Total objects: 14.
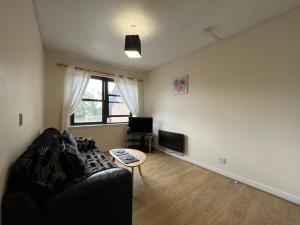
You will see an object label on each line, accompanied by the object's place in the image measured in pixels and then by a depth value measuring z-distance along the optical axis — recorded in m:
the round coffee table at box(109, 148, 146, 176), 2.10
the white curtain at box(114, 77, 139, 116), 4.31
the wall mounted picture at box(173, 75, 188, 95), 3.52
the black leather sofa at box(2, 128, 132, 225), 0.94
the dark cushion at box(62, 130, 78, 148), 2.08
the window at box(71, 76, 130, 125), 3.85
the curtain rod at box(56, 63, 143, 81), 3.40
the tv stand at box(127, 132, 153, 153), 4.15
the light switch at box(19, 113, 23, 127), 1.39
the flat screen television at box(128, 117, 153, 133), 4.23
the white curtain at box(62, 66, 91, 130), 3.45
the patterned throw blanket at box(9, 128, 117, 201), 1.00
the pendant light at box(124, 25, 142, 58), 2.22
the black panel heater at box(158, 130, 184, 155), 3.59
